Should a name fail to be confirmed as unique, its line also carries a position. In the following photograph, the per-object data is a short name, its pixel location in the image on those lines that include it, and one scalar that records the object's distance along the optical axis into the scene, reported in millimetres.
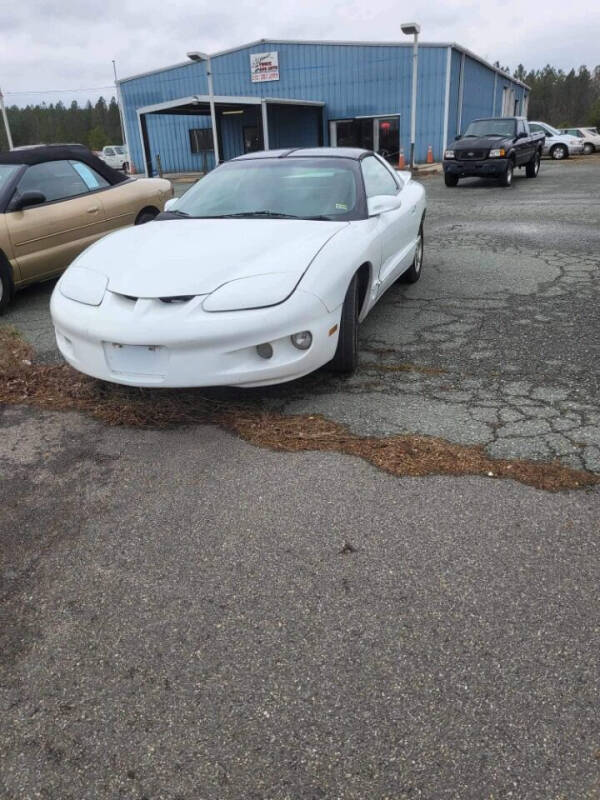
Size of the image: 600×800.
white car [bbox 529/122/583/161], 26953
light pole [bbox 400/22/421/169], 20031
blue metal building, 25156
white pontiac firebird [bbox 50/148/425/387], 3375
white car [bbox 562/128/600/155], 28312
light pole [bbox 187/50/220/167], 21000
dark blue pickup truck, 15453
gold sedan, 6262
